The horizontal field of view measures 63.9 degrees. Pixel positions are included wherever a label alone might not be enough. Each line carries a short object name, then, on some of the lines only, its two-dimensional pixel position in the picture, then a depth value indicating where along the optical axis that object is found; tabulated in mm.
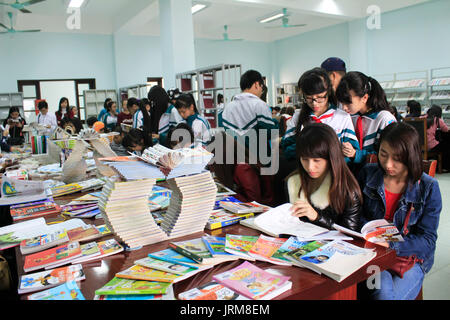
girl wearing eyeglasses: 2096
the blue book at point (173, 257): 1192
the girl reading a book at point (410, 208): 1468
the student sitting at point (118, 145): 3754
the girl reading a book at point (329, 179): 1581
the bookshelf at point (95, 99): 10568
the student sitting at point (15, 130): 6167
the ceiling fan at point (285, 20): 9901
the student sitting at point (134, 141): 3541
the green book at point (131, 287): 1028
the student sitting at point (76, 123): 6936
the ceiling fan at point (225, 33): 11934
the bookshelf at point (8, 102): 9467
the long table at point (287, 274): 1058
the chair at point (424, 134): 5469
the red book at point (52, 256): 1250
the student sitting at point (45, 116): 7294
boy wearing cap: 2512
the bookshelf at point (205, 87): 6156
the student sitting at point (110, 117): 7820
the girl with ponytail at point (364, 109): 2086
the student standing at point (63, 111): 8219
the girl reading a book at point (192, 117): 4012
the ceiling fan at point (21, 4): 6156
